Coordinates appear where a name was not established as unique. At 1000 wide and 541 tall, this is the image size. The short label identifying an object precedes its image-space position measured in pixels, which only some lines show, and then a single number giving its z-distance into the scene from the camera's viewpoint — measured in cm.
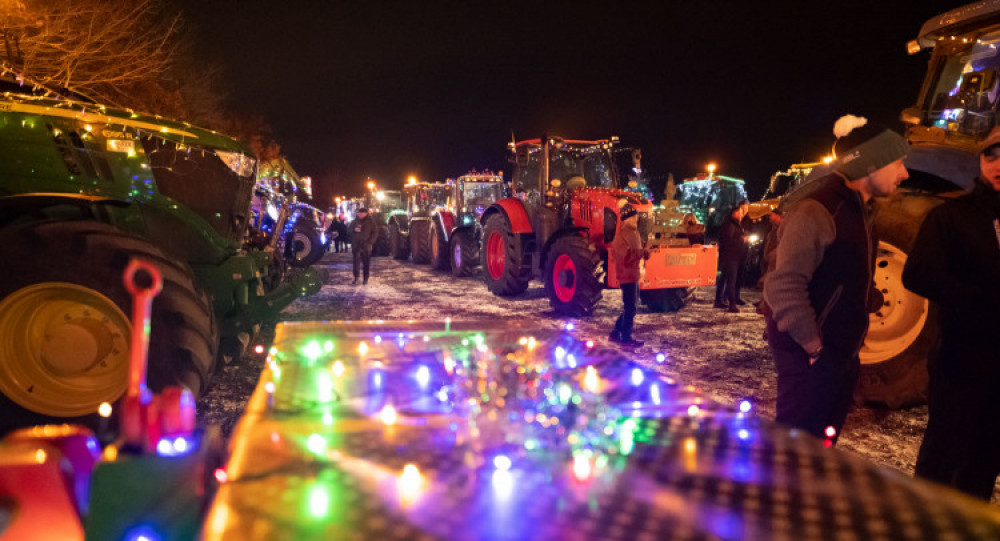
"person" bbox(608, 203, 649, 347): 629
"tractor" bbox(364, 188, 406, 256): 2111
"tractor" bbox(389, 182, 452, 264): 1634
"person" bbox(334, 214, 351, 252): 2055
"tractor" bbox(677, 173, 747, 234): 1664
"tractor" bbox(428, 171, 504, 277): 1321
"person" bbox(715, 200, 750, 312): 850
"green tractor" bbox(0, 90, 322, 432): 326
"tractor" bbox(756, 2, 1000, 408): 395
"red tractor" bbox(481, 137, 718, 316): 793
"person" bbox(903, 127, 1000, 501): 223
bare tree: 861
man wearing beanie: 215
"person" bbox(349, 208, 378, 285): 1125
